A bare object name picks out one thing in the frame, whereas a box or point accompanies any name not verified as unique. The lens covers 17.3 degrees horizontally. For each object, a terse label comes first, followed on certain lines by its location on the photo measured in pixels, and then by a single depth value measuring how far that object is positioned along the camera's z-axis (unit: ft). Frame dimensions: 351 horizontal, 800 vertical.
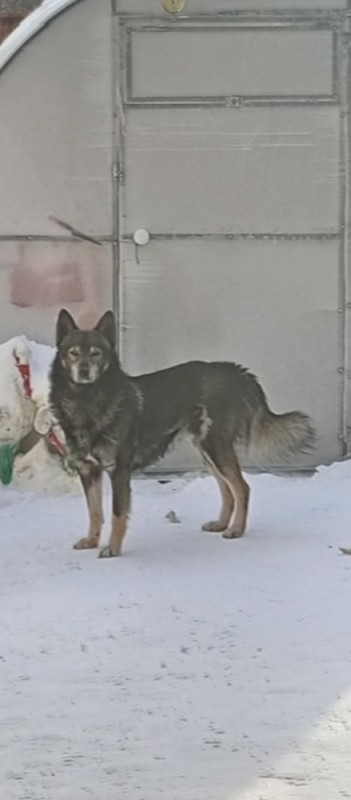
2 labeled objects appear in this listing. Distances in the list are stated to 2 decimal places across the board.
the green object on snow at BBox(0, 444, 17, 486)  25.12
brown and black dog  19.43
